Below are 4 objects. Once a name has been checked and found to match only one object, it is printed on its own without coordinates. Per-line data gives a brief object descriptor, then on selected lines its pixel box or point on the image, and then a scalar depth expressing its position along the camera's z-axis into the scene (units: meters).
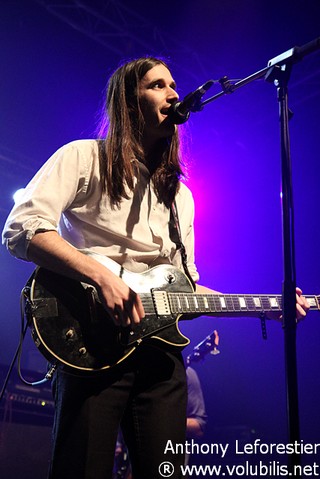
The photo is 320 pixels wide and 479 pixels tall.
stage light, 7.71
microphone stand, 1.54
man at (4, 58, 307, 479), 1.82
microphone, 2.18
